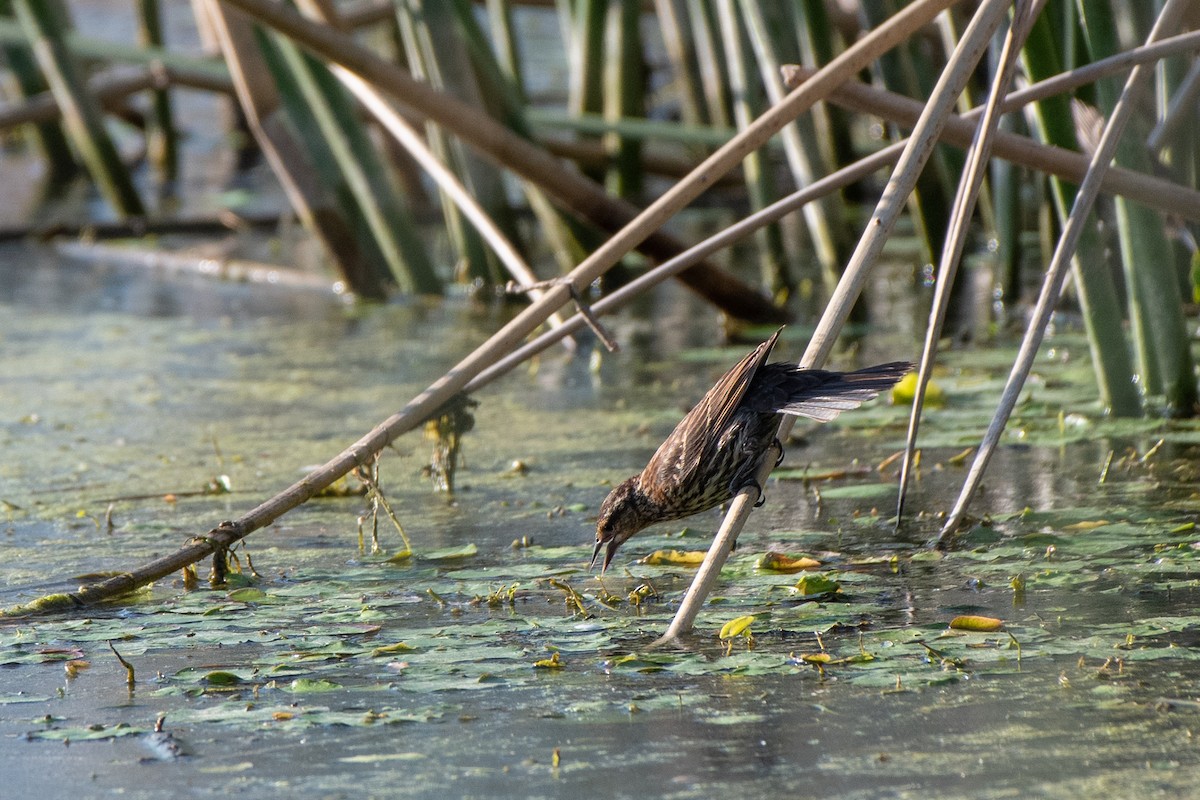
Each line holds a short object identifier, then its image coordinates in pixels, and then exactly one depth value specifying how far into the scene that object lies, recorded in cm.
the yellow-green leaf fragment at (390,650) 634
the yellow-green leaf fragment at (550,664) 609
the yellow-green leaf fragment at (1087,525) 765
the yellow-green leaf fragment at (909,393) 1055
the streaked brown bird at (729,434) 695
